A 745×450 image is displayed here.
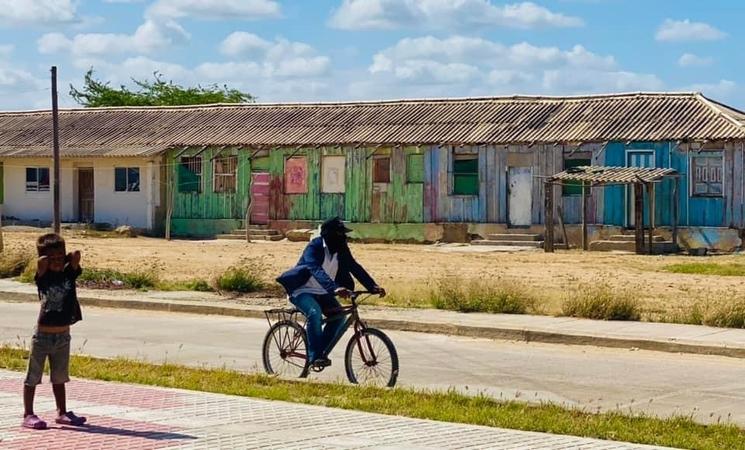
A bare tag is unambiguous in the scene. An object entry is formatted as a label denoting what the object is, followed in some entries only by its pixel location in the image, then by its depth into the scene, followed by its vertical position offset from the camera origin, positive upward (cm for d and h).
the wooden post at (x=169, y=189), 4711 +44
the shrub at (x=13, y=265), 2698 -127
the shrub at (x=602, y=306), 1841 -143
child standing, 966 -83
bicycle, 1222 -137
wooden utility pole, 3139 +114
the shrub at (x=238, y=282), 2277 -136
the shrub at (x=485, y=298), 1944 -141
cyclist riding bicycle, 1211 -71
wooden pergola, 3616 +53
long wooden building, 3800 +125
